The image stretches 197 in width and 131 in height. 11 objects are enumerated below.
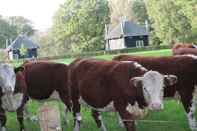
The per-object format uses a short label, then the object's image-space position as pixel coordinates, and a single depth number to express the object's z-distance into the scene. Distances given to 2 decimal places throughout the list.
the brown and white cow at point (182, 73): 10.72
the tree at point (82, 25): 91.06
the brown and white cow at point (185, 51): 14.51
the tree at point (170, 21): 75.31
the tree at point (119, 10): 104.62
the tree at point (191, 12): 69.06
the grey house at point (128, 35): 88.06
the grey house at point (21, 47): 94.18
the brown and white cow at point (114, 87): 8.59
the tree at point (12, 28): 102.60
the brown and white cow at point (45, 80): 12.09
